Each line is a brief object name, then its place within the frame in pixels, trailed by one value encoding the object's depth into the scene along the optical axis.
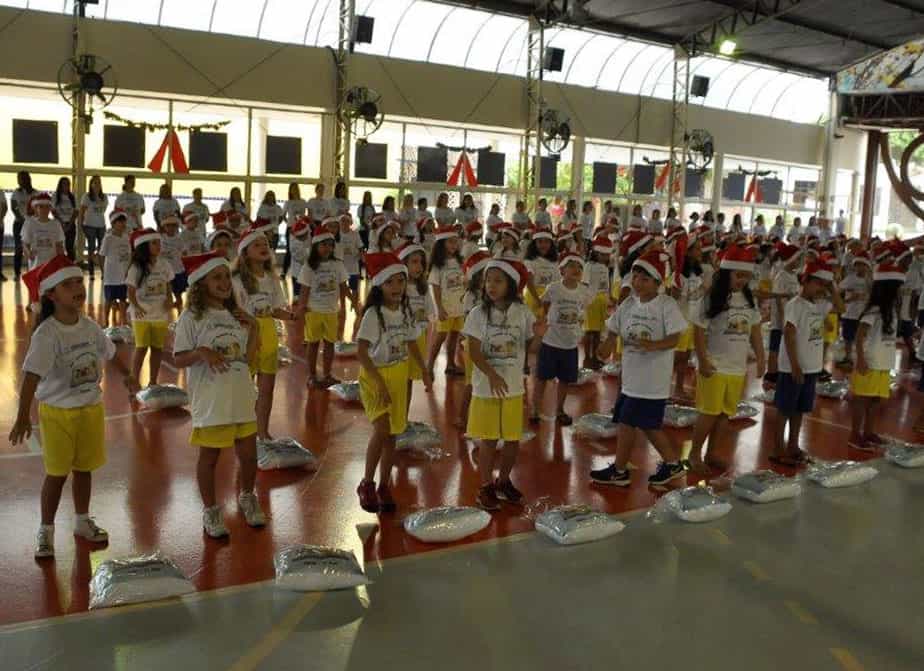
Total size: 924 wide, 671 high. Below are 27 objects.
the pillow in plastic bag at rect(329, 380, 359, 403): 7.91
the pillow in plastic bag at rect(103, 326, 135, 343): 9.91
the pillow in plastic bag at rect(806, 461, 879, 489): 6.11
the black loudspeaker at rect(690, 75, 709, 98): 25.55
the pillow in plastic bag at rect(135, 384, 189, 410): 7.40
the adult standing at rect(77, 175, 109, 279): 14.96
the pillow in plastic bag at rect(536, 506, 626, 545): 4.89
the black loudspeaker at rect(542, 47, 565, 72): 21.98
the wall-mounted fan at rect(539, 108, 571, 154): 21.83
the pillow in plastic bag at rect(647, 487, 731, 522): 5.30
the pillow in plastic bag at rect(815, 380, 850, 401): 8.97
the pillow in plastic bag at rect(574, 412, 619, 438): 7.11
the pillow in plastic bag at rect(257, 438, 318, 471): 5.96
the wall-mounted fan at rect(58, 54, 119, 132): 15.37
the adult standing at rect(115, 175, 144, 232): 13.96
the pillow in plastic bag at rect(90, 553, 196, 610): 3.95
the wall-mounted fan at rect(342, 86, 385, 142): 18.12
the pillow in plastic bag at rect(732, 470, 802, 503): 5.71
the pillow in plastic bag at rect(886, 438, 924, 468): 6.67
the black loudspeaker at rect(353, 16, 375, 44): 18.86
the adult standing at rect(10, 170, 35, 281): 14.18
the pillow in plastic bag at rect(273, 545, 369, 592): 4.16
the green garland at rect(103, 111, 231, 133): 16.66
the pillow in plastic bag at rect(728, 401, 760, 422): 7.98
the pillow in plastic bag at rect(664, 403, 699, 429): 7.53
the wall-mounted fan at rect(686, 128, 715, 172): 24.89
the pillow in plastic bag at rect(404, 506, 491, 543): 4.85
